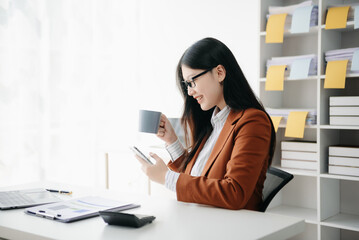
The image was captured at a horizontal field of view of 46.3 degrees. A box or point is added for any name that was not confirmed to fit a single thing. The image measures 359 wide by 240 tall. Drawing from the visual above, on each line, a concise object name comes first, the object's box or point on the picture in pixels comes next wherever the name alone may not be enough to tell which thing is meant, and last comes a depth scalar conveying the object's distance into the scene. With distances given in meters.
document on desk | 1.30
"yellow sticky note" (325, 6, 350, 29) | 2.47
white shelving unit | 2.61
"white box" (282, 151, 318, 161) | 2.69
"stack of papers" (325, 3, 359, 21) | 2.51
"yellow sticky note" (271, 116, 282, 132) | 2.73
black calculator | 1.17
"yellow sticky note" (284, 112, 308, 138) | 2.62
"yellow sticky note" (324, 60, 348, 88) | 2.49
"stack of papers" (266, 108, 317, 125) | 2.66
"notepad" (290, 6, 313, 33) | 2.59
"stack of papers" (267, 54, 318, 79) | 2.66
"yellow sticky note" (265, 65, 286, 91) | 2.72
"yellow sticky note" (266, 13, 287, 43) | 2.71
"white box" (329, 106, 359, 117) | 2.48
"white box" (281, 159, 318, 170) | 2.69
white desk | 1.13
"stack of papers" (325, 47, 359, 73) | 2.51
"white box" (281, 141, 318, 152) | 2.70
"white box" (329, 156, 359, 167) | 2.51
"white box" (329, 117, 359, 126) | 2.48
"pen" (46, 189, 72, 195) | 1.68
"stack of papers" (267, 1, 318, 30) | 2.63
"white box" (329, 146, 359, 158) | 2.51
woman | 1.46
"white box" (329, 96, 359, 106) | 2.49
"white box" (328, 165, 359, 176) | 2.51
